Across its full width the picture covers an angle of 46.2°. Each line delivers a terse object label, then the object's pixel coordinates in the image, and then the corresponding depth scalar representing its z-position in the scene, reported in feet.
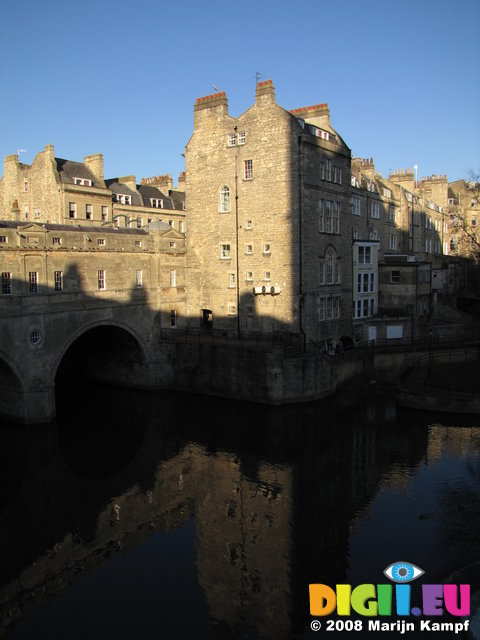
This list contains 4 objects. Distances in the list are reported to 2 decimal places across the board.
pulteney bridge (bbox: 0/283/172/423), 103.40
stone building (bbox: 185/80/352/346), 125.80
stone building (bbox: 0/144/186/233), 168.86
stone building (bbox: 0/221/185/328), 103.50
